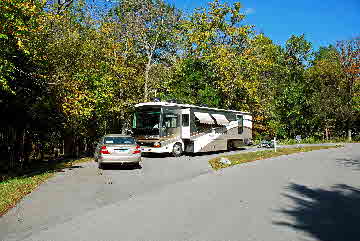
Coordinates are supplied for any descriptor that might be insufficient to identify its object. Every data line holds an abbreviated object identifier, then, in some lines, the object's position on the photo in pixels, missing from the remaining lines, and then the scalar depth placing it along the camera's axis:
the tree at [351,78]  45.66
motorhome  21.84
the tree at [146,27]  31.22
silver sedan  15.38
